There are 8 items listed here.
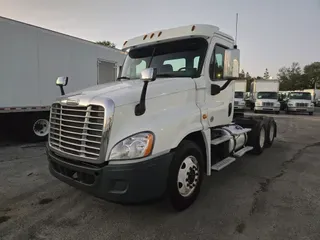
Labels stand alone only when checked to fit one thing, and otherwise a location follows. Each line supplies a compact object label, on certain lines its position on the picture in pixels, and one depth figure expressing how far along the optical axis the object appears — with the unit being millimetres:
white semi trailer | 7266
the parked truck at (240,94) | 21562
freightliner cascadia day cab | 2885
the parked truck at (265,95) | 22484
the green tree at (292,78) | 71938
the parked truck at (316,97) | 41969
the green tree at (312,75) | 68688
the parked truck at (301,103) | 22969
